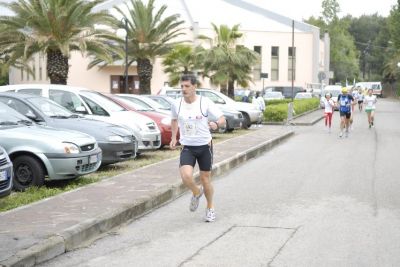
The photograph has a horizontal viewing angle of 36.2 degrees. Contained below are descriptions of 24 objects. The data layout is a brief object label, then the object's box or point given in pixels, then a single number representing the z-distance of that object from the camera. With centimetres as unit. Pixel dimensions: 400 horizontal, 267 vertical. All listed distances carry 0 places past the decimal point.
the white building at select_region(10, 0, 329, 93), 6284
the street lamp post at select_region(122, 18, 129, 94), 2777
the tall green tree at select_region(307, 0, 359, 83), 9656
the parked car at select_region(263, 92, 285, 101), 4769
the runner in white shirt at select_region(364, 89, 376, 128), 2472
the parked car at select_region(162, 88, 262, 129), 2375
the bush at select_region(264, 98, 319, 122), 2931
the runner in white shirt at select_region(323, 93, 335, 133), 2397
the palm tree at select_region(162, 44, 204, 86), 3734
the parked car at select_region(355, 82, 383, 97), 8034
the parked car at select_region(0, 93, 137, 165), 1115
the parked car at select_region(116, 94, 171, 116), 1769
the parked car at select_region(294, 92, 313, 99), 4959
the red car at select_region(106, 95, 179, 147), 1563
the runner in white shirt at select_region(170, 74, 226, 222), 763
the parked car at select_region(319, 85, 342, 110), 4684
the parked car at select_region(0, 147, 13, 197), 755
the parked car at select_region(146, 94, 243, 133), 2234
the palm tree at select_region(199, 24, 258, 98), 3553
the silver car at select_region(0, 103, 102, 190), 950
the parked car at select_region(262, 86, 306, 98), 6103
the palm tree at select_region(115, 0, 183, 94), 3198
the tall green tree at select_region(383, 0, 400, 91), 5984
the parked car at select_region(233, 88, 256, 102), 4370
